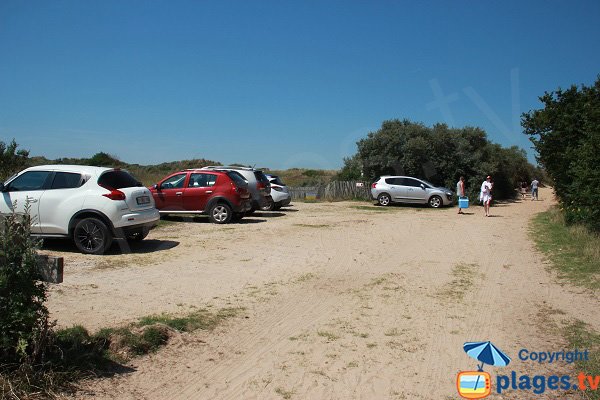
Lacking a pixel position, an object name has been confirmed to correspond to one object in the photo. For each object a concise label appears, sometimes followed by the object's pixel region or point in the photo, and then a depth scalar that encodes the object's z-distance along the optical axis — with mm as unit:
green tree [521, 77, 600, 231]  12595
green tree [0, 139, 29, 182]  15672
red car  14812
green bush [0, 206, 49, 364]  3891
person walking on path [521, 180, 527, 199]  39688
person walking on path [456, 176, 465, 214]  22823
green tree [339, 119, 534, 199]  29438
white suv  9750
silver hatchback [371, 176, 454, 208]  25656
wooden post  4238
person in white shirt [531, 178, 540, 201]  36031
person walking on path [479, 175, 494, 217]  20467
